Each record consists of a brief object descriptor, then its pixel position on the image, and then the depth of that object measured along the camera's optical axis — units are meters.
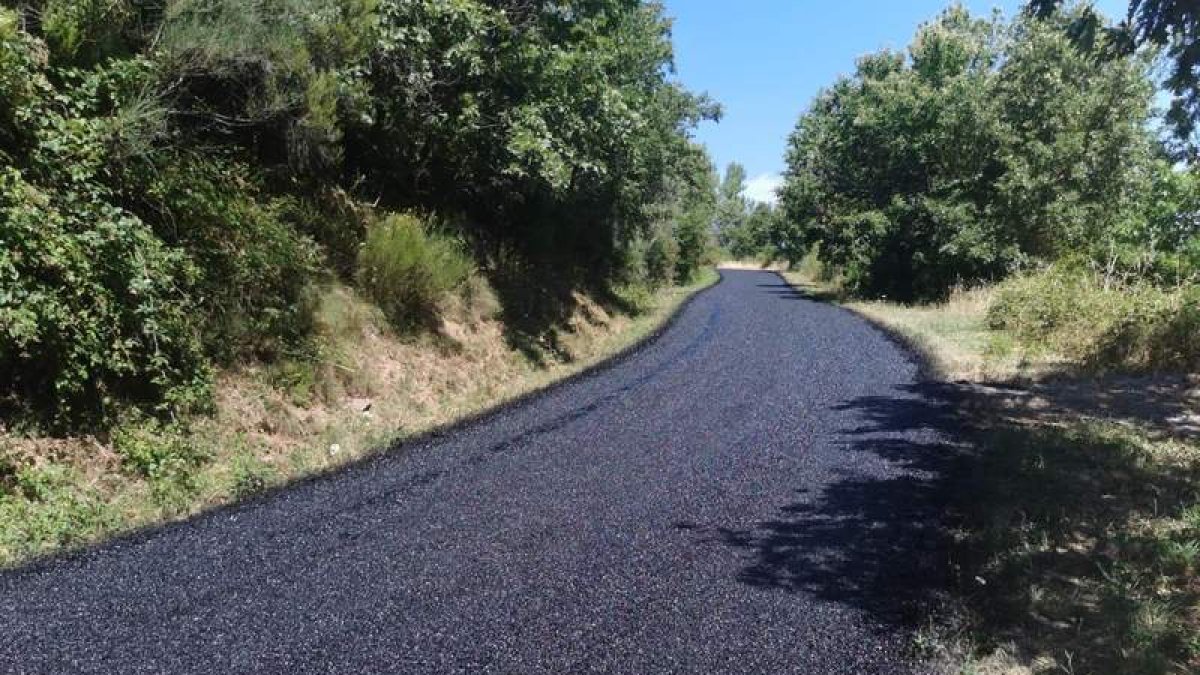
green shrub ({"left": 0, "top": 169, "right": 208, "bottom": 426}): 6.29
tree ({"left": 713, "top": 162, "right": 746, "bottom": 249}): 110.95
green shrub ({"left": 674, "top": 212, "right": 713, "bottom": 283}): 42.78
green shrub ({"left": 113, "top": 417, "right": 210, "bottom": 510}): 6.83
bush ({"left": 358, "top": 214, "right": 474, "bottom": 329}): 11.67
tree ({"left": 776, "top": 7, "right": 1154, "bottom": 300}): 23.11
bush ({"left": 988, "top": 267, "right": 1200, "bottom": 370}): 11.73
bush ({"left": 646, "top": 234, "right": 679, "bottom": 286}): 31.92
